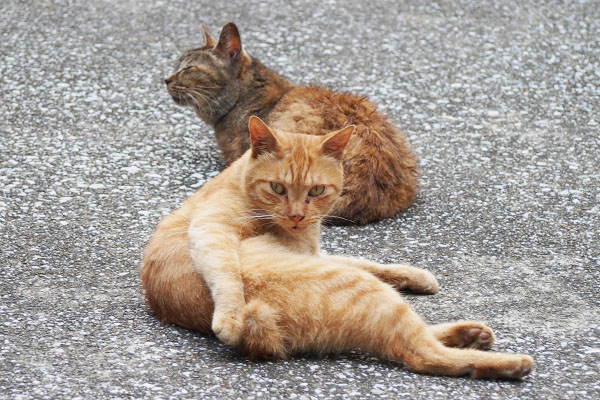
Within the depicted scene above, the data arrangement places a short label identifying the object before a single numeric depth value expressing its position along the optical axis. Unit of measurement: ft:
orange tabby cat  21.04
